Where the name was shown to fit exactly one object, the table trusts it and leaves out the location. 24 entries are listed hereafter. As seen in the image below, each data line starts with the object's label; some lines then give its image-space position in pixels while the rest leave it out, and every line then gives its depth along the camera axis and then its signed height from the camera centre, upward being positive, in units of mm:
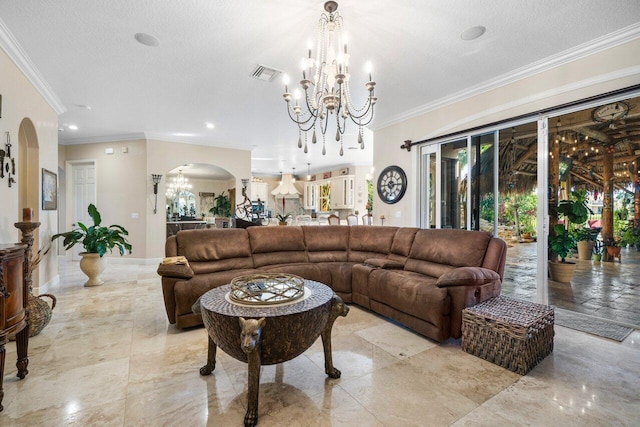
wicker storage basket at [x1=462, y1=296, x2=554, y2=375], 2166 -923
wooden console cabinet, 1745 -557
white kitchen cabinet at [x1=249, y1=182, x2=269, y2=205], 11484 +841
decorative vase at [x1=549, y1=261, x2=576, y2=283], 3527 -688
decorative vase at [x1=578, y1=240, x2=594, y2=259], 3484 -427
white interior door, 6859 +537
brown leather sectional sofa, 2658 -601
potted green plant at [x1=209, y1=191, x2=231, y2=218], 11102 +165
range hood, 10241 +876
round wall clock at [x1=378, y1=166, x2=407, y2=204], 5121 +507
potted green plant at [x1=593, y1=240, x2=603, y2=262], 3438 -442
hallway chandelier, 10528 +937
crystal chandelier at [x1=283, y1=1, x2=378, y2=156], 2344 +1215
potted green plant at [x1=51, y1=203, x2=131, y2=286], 4582 -532
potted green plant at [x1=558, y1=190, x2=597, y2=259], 3357 -15
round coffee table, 1643 -675
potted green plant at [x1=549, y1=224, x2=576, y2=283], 3459 -448
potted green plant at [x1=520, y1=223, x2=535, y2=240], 3738 -234
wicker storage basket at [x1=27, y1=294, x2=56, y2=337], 2732 -954
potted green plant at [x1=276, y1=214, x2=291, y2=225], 4842 -123
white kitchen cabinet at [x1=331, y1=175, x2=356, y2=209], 9906 +704
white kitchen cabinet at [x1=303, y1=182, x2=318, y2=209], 11516 +685
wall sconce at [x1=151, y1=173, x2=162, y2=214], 6402 +630
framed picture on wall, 4145 +318
